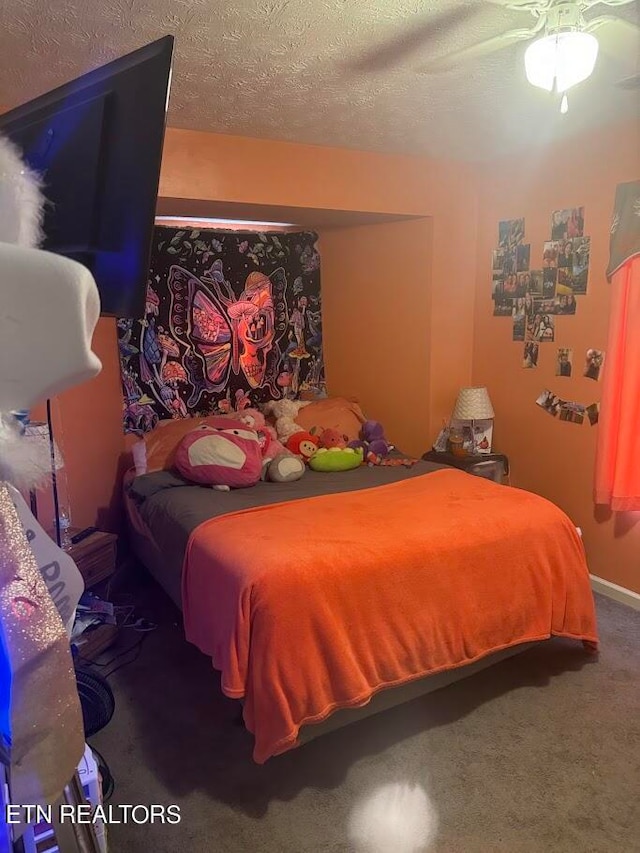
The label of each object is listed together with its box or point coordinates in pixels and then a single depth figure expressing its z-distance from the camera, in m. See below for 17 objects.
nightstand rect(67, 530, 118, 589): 2.76
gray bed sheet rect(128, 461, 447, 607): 2.59
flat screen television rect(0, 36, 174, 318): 0.79
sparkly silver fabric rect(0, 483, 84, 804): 0.68
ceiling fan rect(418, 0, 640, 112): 1.60
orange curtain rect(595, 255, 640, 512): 2.78
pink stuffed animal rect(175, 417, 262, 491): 2.98
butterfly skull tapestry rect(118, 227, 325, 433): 3.62
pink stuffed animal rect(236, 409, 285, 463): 3.35
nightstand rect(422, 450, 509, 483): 3.46
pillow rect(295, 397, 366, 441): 3.71
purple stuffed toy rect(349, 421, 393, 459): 3.54
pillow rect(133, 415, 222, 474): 3.28
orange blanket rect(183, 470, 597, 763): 1.91
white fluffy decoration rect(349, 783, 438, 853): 1.68
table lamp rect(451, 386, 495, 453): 3.52
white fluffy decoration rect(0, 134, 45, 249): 0.65
